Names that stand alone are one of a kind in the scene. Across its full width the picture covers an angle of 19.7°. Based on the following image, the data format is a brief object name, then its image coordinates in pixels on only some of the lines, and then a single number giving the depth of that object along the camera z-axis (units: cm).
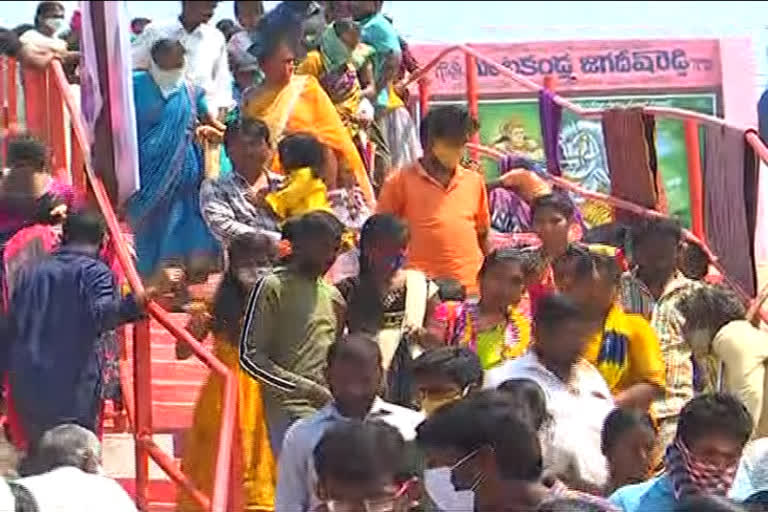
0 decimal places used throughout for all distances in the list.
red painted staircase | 894
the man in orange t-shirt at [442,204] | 1004
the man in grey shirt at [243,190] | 1045
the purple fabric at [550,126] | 1355
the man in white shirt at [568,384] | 714
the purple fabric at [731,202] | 1048
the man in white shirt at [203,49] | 1225
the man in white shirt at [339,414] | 675
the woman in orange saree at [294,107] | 1162
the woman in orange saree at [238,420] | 845
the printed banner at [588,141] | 1430
